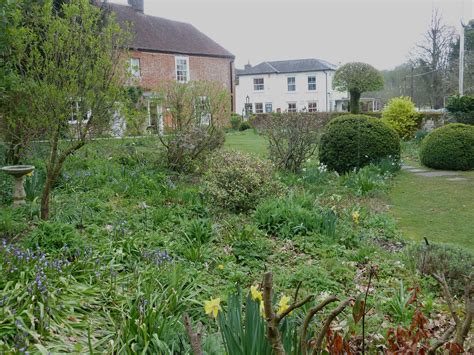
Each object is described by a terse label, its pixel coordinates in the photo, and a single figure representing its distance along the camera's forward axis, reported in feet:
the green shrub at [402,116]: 68.33
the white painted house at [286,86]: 147.64
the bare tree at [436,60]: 131.44
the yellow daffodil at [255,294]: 7.46
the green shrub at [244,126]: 107.55
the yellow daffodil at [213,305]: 7.15
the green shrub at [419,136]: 65.46
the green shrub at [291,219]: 20.36
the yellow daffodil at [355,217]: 20.62
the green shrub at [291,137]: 36.83
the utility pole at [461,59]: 69.50
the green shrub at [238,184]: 25.04
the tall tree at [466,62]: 108.58
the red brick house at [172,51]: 97.04
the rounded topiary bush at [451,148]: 43.19
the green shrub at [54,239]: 15.70
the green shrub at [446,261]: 15.33
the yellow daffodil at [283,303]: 6.85
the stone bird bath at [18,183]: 23.50
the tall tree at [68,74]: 18.38
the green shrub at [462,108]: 58.03
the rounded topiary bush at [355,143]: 40.19
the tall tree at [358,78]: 83.92
